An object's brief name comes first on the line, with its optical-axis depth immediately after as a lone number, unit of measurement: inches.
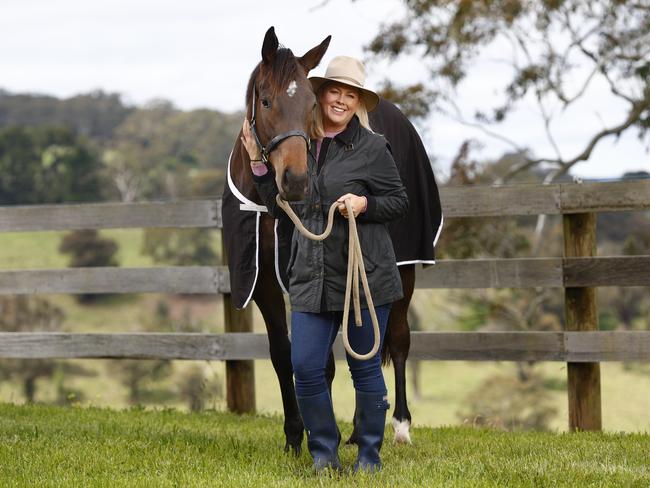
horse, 303.2
